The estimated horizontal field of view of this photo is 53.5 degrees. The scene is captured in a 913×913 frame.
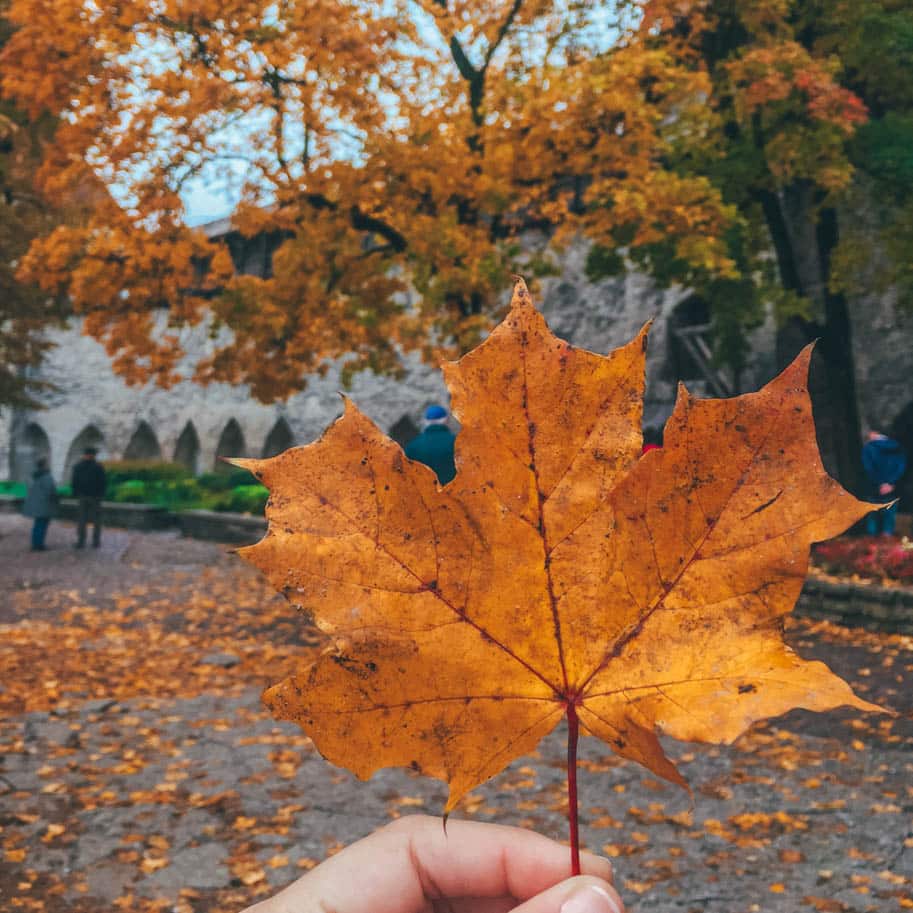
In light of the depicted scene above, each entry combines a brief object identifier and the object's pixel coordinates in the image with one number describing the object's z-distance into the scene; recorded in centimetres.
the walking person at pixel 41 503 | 1402
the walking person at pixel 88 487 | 1461
